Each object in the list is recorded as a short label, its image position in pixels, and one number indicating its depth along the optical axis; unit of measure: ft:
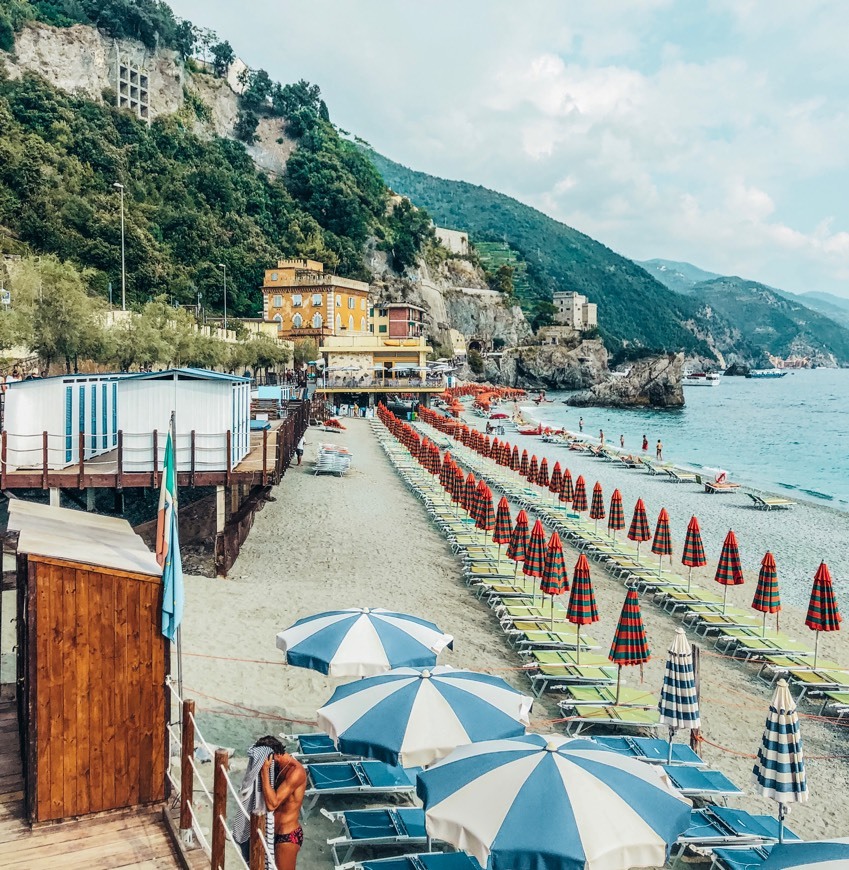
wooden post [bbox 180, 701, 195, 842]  17.52
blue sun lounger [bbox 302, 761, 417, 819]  25.81
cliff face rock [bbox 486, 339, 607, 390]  407.85
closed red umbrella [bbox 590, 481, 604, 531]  70.69
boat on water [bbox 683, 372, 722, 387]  611.88
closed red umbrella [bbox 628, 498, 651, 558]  59.57
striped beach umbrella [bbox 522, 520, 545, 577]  45.34
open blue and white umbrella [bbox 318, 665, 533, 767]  22.21
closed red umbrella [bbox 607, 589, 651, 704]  32.73
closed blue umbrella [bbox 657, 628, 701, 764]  27.78
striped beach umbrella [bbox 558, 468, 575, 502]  78.64
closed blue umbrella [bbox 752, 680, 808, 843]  22.21
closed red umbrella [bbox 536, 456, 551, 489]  87.23
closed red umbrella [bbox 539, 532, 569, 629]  42.73
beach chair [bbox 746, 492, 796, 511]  99.09
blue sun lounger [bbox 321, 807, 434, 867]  22.63
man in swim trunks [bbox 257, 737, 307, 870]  18.04
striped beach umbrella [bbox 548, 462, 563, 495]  81.20
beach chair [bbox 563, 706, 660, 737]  32.40
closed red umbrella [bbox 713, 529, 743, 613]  46.32
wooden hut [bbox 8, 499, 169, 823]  17.97
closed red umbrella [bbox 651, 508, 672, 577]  55.62
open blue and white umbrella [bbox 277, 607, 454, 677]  28.50
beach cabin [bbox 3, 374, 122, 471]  47.16
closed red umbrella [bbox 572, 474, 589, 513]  75.87
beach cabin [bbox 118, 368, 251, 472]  48.52
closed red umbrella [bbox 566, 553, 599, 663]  37.52
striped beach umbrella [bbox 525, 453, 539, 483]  92.79
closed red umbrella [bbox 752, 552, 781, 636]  41.63
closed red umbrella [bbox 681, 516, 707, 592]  52.21
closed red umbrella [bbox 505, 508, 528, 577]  49.00
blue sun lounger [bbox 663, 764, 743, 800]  26.50
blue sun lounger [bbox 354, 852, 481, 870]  21.24
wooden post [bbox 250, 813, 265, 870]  13.87
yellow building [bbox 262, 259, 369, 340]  254.68
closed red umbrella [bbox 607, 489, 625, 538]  65.77
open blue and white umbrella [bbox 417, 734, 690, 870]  16.25
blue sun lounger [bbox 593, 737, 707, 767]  28.53
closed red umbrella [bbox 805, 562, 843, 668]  37.86
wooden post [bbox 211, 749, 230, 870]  15.35
